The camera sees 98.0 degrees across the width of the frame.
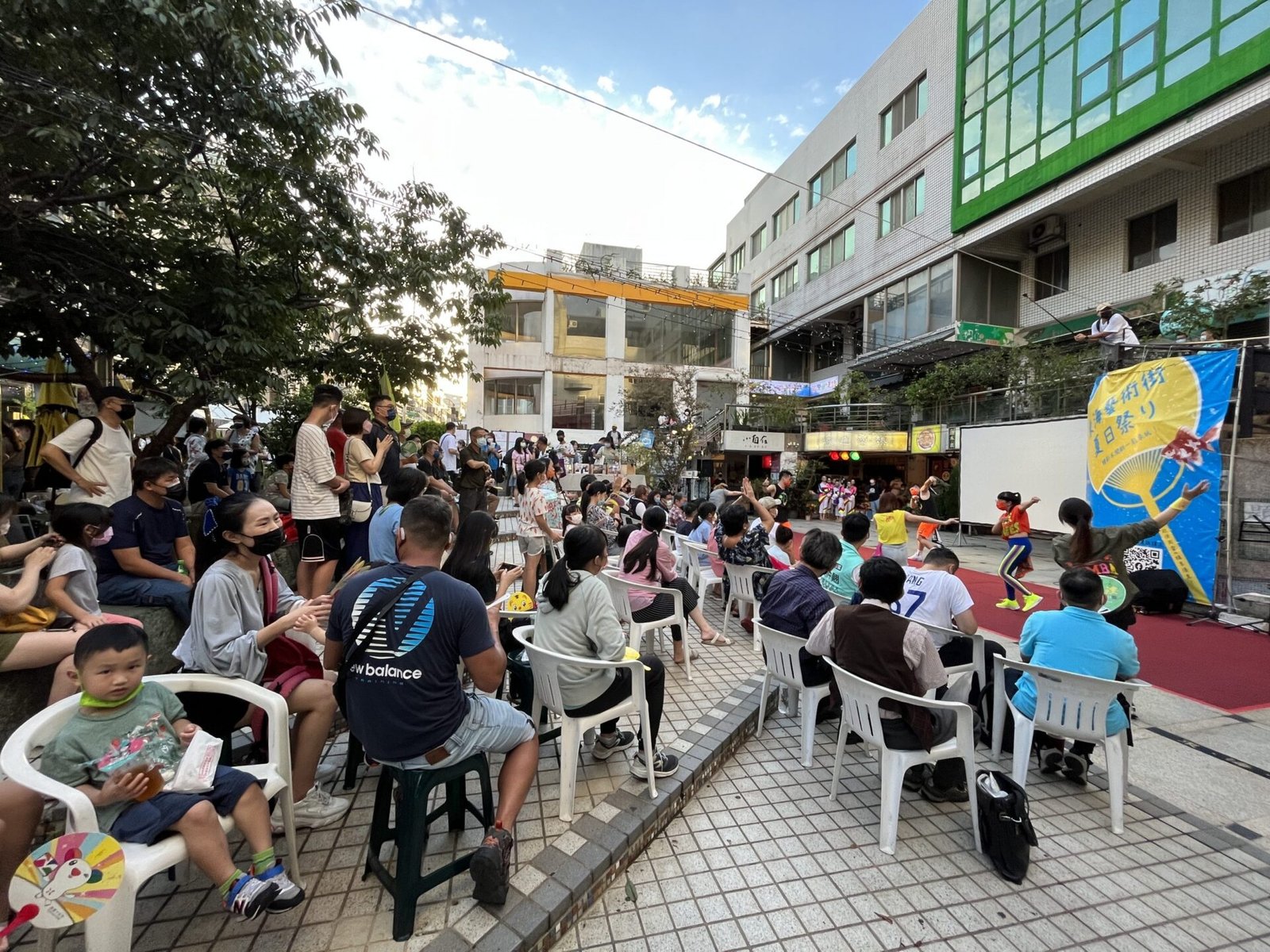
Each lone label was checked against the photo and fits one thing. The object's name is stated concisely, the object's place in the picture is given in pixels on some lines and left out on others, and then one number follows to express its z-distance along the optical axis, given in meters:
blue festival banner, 6.56
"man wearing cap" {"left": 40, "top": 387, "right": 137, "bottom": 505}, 3.71
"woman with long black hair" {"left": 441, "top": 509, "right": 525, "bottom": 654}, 3.10
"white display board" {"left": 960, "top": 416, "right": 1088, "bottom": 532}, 10.51
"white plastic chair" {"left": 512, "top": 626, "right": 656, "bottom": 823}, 2.62
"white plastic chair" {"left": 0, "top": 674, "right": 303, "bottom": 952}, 1.57
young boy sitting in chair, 1.74
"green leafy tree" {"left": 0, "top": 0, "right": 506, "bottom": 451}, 4.32
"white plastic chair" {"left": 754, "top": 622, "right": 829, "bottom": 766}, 3.34
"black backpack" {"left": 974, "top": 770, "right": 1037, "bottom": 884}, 2.44
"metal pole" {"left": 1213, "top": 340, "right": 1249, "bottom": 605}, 6.56
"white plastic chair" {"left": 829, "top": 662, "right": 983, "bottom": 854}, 2.61
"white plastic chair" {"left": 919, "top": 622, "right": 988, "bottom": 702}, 3.37
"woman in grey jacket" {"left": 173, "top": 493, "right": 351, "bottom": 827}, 2.34
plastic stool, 1.92
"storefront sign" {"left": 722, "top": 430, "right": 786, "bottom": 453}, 19.84
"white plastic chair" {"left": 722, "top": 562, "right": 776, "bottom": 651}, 5.50
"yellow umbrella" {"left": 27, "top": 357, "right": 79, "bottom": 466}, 7.32
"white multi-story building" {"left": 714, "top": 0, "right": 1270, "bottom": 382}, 12.12
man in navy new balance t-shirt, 1.99
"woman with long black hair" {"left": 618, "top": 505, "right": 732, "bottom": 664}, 4.70
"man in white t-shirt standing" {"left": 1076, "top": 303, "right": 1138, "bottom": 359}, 8.62
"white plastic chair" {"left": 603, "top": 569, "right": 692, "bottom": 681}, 4.38
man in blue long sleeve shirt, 2.88
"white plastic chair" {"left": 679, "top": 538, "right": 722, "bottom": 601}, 6.26
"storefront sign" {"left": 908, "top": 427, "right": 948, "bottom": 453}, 15.75
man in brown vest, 2.69
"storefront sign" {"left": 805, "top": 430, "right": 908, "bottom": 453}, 17.72
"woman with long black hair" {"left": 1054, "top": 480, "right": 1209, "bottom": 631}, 4.51
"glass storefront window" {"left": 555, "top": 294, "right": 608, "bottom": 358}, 25.02
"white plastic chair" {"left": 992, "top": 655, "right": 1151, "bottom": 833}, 2.77
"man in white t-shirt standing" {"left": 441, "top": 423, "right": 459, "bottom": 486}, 11.86
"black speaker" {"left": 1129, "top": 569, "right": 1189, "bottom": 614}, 6.83
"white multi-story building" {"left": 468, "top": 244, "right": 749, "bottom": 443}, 24.61
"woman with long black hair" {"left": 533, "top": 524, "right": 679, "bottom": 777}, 2.73
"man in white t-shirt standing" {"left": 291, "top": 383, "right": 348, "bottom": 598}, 4.18
